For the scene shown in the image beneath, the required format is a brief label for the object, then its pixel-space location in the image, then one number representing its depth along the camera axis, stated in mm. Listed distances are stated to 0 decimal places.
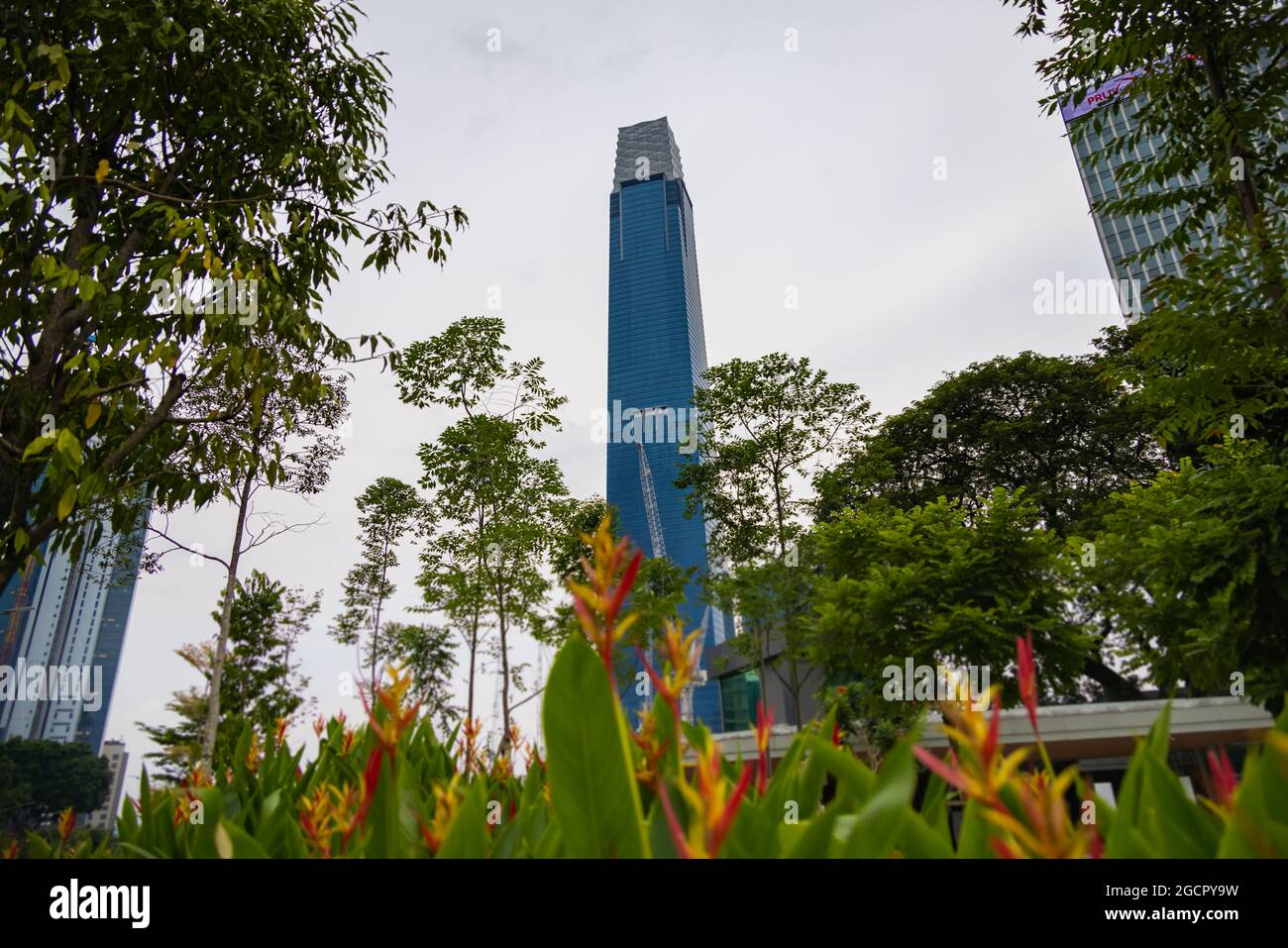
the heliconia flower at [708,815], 643
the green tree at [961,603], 15414
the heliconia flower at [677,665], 872
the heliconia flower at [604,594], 771
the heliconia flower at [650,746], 1167
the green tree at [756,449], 22109
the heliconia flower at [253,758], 2238
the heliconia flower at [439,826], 980
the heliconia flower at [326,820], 1111
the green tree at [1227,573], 8336
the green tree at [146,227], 3963
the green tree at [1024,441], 26984
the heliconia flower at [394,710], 922
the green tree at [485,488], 18453
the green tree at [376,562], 24891
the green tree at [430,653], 29516
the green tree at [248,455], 4355
